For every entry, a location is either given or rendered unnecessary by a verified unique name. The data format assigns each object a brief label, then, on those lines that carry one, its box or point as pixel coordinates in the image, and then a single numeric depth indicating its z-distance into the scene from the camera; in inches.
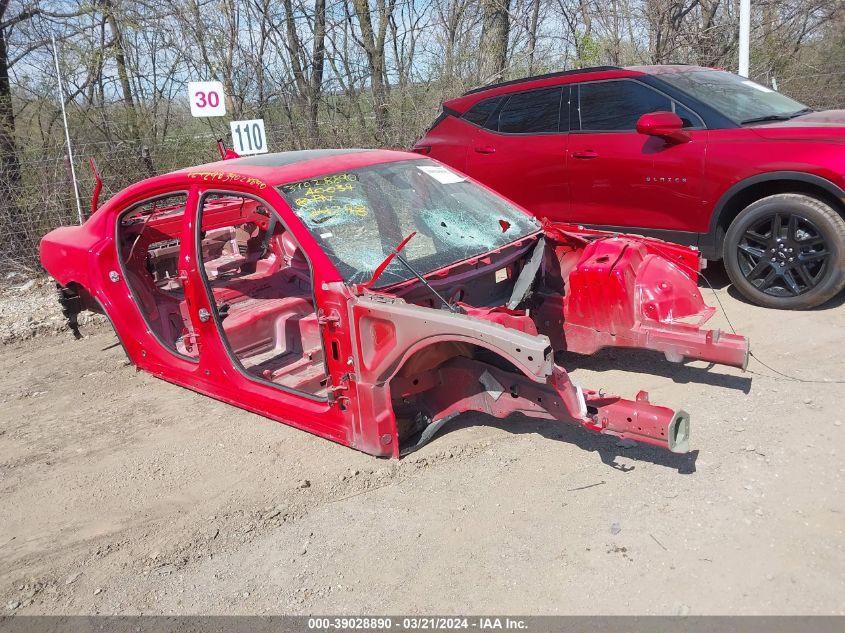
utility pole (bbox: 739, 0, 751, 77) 405.1
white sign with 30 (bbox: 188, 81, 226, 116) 351.6
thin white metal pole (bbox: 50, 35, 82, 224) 350.4
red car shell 133.3
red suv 211.5
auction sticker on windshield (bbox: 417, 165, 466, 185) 180.2
